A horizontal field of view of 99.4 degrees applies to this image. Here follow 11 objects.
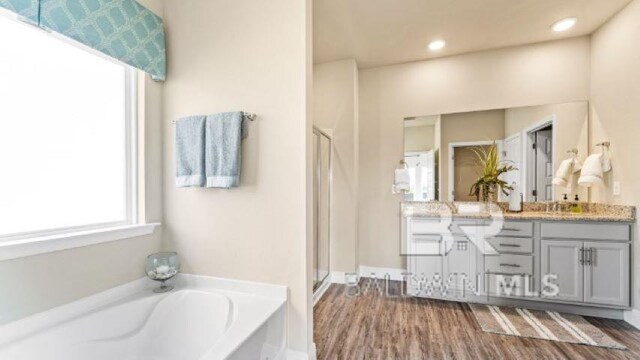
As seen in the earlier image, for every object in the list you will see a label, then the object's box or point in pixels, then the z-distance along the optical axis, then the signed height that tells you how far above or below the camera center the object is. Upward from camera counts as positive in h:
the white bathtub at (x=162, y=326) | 1.26 -0.78
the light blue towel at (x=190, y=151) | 1.81 +0.18
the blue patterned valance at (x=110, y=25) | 1.33 +0.86
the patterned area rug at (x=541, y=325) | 2.05 -1.21
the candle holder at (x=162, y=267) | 1.80 -0.60
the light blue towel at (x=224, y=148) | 1.73 +0.20
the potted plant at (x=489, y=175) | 2.95 +0.04
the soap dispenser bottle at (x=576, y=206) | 2.71 -0.28
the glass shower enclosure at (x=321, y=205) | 2.80 -0.29
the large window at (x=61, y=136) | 1.31 +0.24
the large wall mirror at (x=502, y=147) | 2.77 +0.35
